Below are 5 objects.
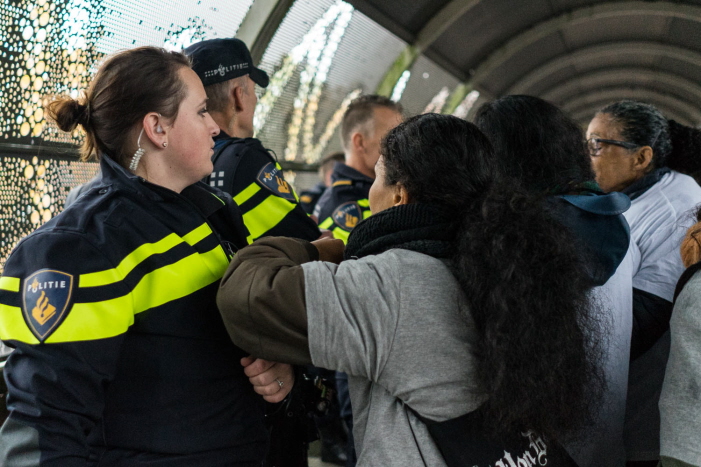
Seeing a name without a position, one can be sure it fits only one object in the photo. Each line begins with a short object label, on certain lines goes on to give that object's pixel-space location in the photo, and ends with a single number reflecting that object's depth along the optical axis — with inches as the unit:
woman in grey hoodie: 65.2
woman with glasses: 100.0
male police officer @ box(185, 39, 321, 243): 104.9
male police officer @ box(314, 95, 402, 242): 163.0
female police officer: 61.7
